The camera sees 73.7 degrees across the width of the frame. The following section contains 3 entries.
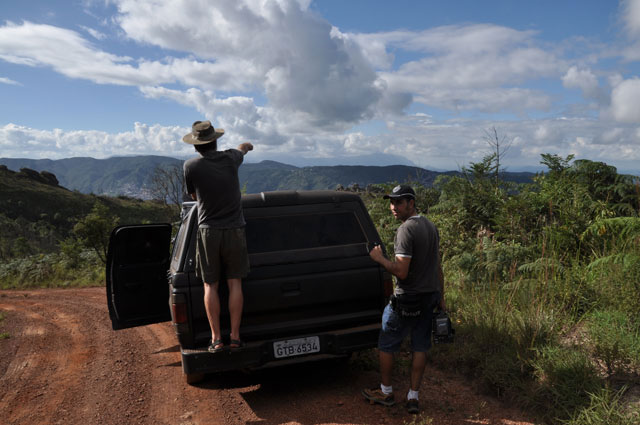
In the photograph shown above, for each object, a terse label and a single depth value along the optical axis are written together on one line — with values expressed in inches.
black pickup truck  148.6
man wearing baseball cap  139.8
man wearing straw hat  146.8
